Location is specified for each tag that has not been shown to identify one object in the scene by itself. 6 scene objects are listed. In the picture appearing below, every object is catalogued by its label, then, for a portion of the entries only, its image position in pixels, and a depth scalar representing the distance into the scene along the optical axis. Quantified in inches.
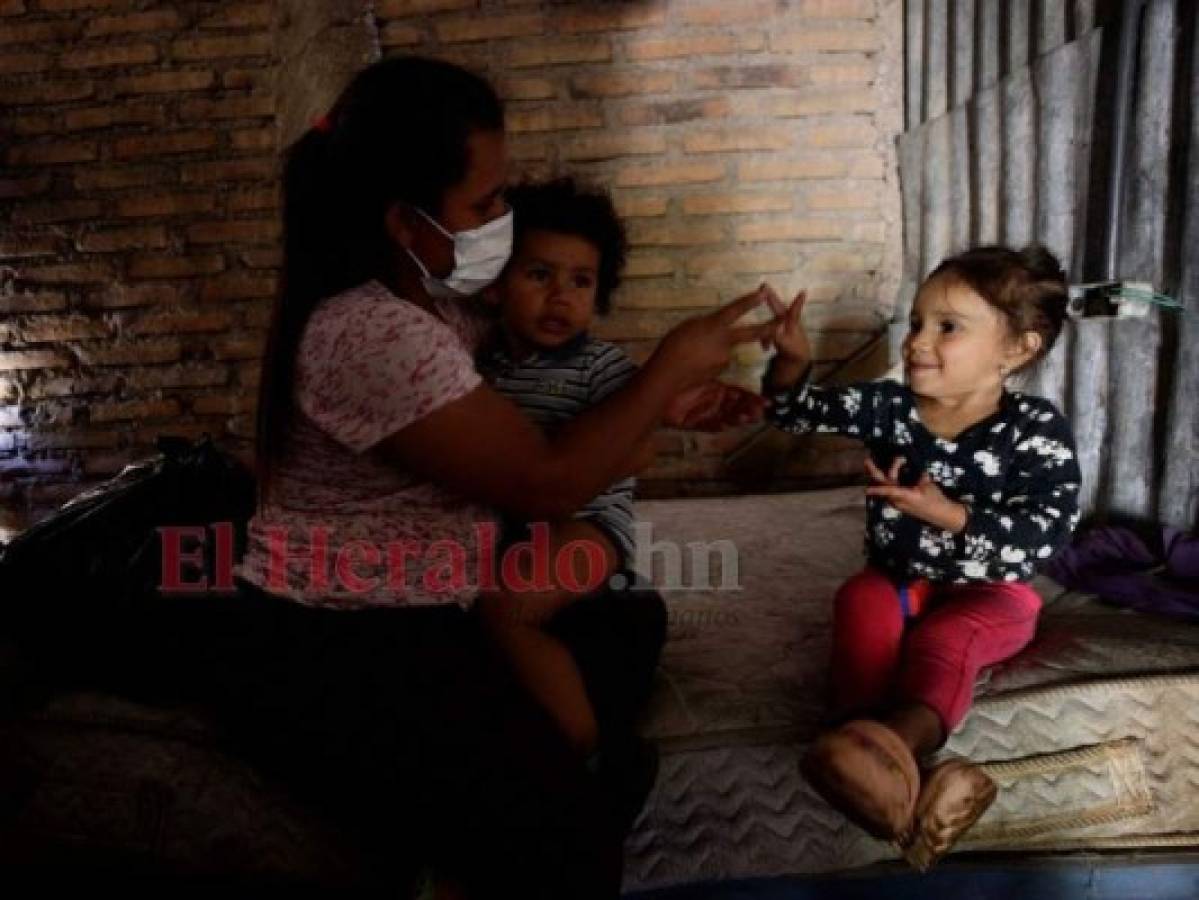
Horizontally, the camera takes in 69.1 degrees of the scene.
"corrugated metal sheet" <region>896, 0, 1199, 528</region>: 80.4
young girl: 59.5
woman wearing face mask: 45.3
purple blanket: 73.4
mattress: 56.0
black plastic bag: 61.4
